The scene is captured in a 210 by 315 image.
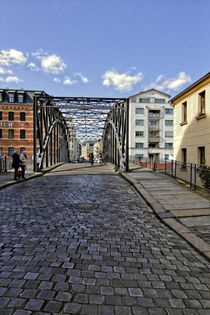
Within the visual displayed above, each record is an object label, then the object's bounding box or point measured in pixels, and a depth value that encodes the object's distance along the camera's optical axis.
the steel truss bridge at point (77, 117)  20.02
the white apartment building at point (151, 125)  57.94
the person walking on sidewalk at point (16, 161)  13.45
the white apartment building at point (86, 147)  179.19
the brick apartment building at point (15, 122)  47.59
